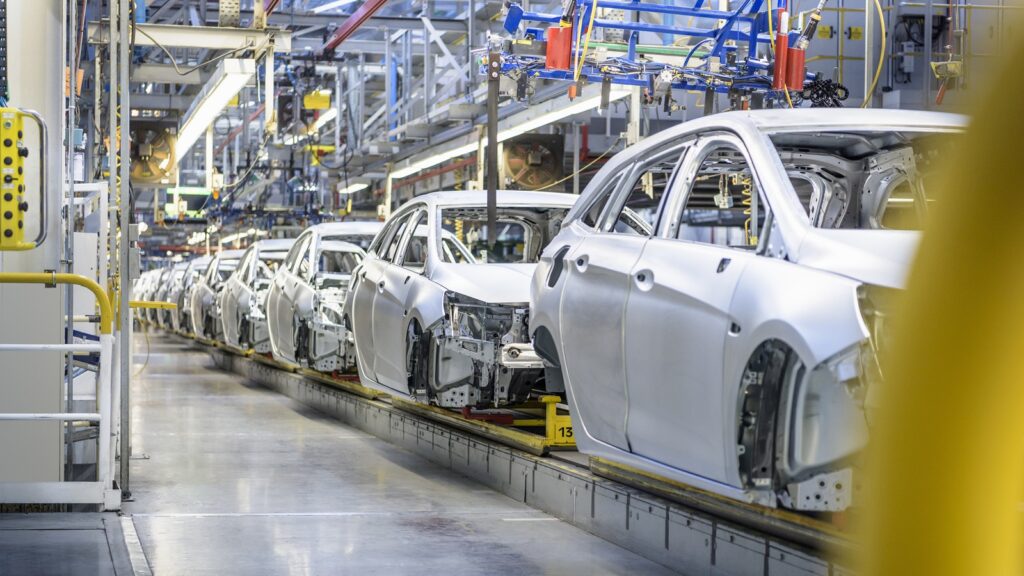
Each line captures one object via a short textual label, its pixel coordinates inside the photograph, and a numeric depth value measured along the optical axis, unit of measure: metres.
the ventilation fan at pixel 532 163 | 15.58
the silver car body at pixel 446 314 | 7.71
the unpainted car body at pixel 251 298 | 15.97
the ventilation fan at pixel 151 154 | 16.14
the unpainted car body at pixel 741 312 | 3.96
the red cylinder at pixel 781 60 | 8.77
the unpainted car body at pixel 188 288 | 24.36
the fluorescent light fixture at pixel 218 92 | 9.48
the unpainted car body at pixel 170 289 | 27.77
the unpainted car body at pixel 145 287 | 35.65
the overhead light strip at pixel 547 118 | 10.22
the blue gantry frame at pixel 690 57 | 9.02
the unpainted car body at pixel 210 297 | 19.86
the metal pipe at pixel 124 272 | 6.44
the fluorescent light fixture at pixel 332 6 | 15.62
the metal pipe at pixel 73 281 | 5.89
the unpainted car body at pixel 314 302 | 12.01
